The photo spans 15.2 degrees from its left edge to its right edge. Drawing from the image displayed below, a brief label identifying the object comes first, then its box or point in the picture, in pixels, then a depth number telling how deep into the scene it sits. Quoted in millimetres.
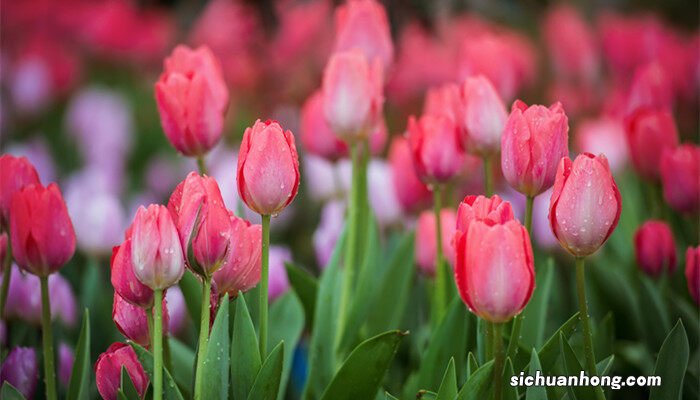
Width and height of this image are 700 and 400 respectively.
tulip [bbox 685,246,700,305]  1646
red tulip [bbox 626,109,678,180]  1809
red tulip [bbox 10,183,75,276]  1572
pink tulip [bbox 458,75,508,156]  1656
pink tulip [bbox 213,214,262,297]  1528
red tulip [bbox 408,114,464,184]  1677
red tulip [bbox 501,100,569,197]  1547
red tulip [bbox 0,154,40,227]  1612
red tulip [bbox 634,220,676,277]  1745
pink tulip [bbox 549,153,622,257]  1511
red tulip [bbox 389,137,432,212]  1850
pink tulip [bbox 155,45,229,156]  1630
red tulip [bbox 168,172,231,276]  1504
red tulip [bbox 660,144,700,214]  1750
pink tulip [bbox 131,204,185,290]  1497
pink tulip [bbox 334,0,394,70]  1765
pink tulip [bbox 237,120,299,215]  1525
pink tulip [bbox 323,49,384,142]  1683
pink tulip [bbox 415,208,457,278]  1776
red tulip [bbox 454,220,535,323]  1480
